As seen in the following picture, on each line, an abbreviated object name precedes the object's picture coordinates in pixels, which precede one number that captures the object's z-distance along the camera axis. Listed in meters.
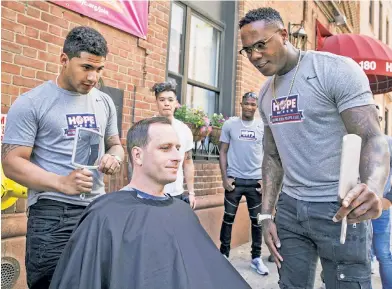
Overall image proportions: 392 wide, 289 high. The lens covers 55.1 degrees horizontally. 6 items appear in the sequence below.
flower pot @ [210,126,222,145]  5.83
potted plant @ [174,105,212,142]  5.23
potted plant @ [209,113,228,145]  5.85
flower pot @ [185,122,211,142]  5.29
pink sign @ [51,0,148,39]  4.00
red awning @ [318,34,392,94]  8.31
